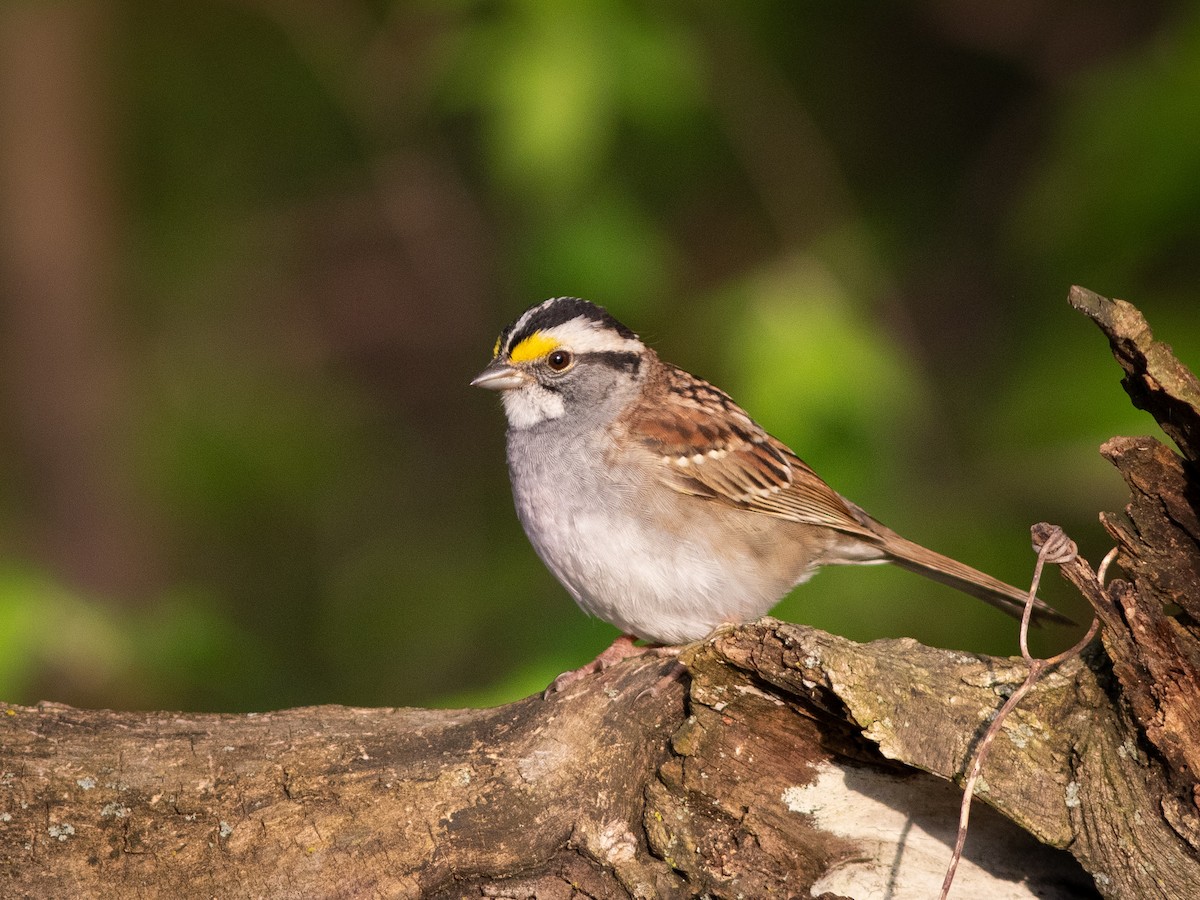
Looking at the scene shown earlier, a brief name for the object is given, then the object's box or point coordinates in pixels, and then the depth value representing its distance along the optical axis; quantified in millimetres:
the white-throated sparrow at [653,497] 7035
